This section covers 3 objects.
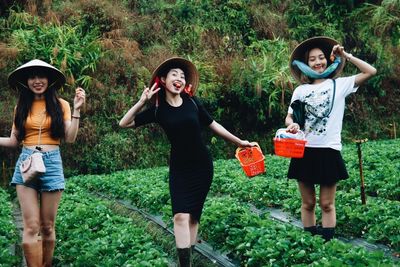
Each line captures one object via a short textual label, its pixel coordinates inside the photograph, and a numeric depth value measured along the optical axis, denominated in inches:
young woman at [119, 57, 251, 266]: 185.6
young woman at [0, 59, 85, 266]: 179.2
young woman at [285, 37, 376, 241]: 190.5
